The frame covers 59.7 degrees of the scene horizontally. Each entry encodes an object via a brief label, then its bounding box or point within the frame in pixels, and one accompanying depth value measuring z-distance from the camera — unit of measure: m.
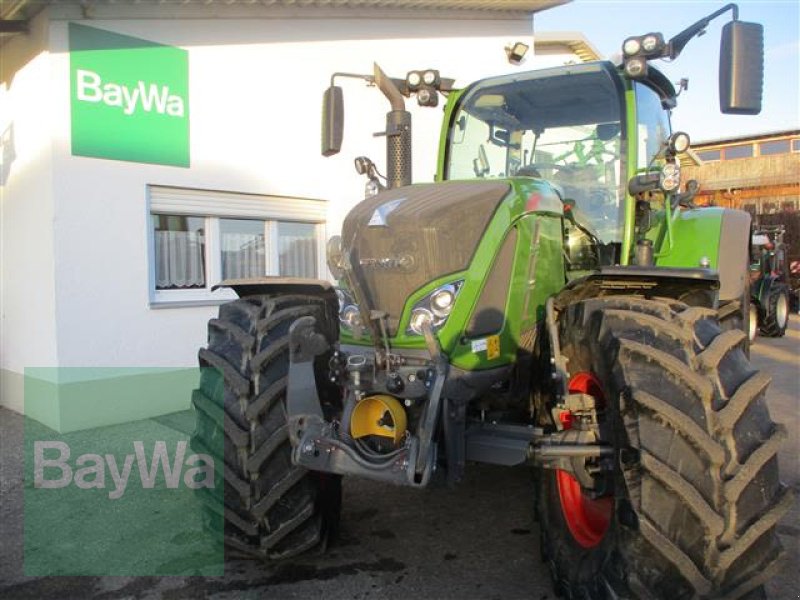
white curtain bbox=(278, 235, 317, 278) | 7.98
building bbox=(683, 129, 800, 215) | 19.86
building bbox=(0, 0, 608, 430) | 5.96
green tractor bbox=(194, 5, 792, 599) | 2.30
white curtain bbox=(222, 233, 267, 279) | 7.39
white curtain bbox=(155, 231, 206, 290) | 6.76
